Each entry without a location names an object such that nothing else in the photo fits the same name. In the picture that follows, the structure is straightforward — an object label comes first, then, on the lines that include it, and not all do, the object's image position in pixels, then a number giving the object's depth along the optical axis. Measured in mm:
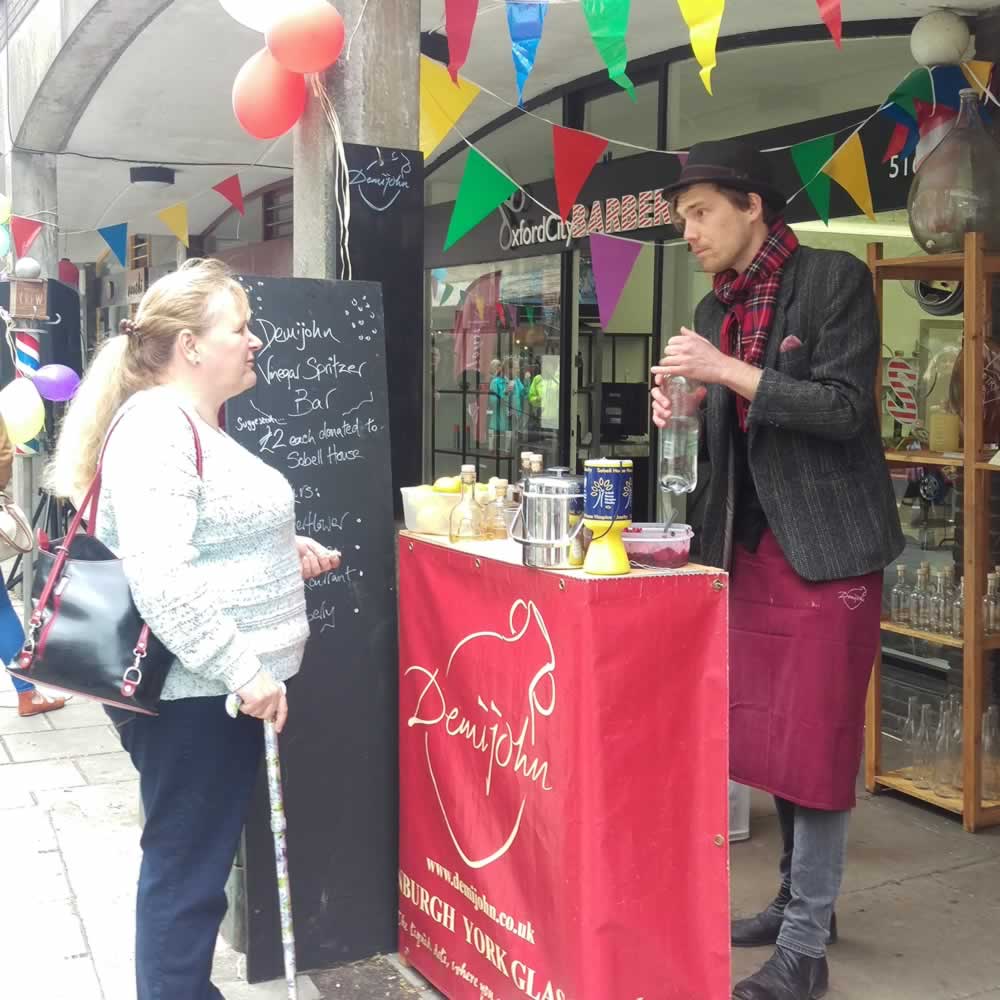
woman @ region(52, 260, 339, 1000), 2344
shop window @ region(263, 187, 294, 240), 11281
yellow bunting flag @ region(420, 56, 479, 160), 5062
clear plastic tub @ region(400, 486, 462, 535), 3186
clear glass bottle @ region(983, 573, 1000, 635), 4375
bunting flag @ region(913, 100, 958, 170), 4781
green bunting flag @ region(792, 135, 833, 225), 5492
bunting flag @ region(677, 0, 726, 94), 2998
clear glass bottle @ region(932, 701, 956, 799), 4484
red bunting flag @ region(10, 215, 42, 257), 8188
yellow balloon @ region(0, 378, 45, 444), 6531
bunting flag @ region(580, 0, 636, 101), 3502
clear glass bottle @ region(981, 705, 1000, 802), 4426
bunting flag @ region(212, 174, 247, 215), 8203
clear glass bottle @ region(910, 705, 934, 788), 4586
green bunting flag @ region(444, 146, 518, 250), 5613
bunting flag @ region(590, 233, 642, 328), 6348
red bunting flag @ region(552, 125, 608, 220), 5688
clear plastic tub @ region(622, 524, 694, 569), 2564
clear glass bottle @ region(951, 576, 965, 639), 4418
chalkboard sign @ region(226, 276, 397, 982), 3188
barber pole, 7379
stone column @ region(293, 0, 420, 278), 3547
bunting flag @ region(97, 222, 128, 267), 9656
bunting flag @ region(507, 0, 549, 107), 3873
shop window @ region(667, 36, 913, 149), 5422
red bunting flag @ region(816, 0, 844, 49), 2895
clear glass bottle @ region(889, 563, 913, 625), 4645
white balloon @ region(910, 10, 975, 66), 4637
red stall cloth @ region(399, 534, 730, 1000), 2475
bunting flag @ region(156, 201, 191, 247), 8625
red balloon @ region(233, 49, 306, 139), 3635
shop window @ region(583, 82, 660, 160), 6965
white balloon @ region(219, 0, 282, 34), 3502
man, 2836
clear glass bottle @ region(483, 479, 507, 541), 3080
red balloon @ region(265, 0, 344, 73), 3346
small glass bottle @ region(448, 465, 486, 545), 3059
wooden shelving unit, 4129
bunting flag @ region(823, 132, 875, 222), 5340
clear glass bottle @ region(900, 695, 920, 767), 4680
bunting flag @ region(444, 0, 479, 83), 3625
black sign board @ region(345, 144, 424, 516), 3520
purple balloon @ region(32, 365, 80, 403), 7305
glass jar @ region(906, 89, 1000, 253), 4336
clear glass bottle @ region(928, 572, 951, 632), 4516
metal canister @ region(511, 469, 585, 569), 2539
